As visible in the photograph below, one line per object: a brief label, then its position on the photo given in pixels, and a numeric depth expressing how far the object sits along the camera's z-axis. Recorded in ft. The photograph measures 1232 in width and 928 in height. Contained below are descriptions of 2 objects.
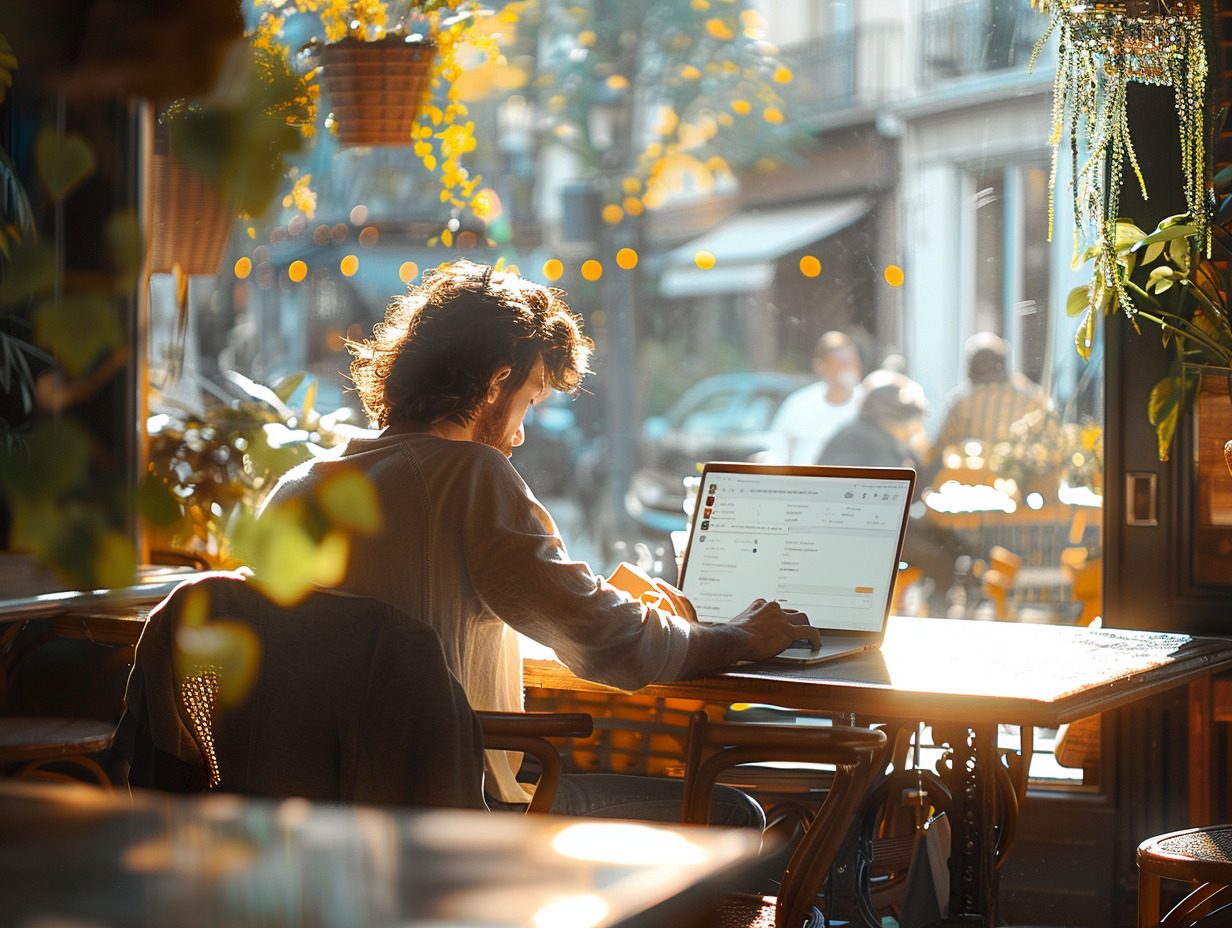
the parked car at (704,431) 14.92
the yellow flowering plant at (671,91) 15.01
